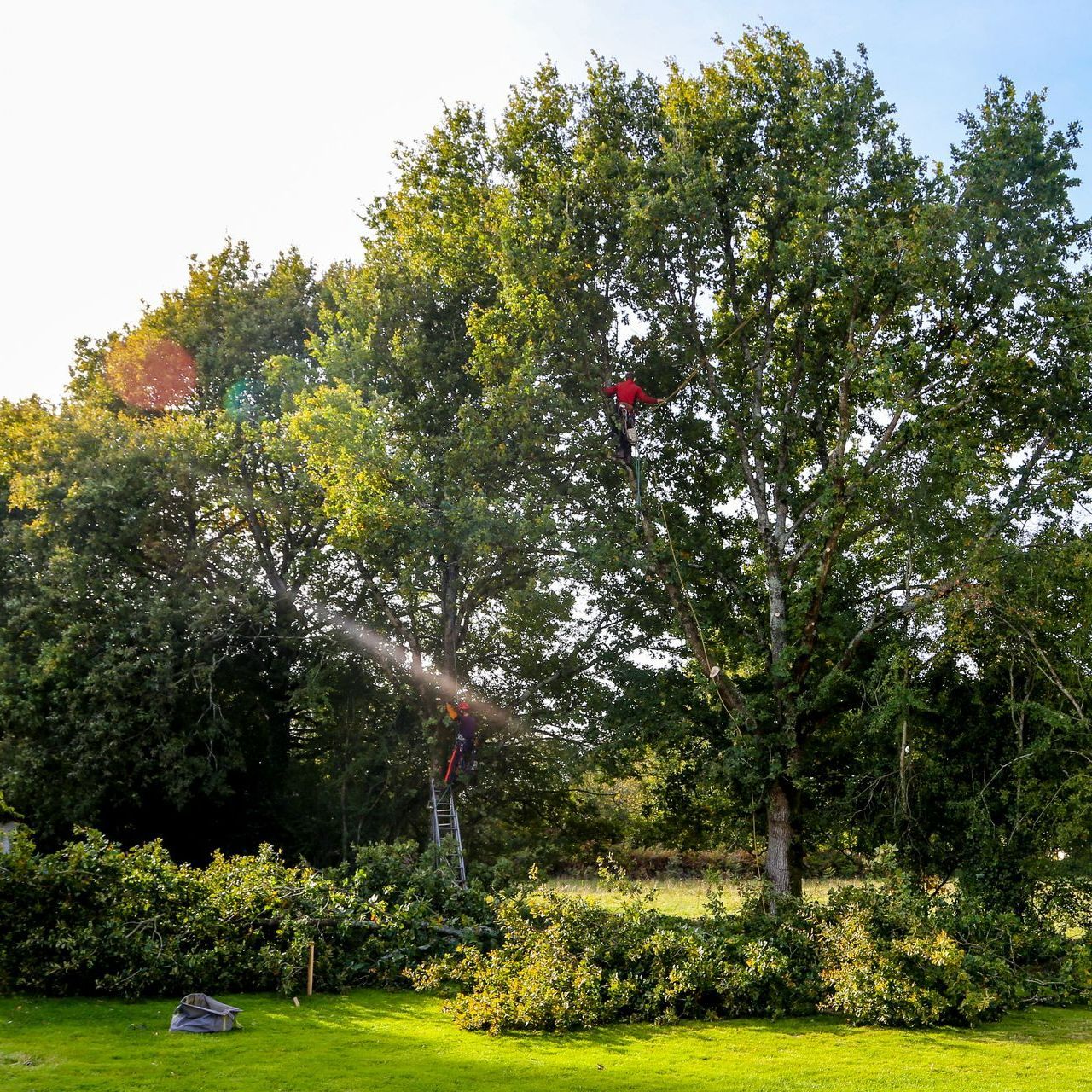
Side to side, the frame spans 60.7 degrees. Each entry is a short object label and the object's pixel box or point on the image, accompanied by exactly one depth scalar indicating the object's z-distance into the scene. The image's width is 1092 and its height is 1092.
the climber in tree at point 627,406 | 13.91
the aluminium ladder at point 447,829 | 14.70
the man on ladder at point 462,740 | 16.03
